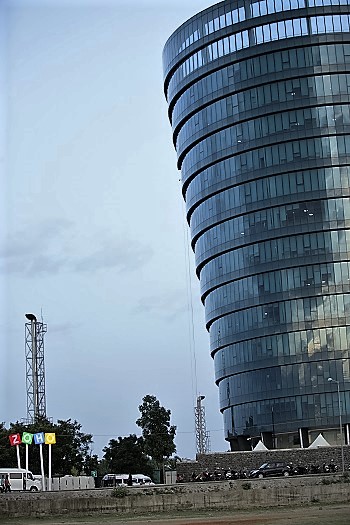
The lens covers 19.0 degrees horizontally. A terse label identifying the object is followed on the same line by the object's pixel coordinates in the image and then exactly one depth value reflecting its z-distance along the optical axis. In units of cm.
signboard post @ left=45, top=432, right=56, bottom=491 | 9778
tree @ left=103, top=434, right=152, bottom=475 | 12671
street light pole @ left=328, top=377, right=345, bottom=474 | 10376
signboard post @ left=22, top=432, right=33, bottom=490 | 9856
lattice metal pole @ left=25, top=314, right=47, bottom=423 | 13575
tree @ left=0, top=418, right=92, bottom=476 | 11681
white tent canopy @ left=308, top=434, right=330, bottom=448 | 11656
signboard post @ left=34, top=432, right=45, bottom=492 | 9706
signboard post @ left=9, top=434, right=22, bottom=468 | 9825
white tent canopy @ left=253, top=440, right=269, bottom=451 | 12022
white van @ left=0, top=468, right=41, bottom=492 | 9169
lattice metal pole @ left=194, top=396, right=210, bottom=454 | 16262
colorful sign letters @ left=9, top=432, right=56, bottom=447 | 9725
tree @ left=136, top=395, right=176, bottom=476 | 11575
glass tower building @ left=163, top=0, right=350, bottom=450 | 13488
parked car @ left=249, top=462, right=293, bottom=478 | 9188
